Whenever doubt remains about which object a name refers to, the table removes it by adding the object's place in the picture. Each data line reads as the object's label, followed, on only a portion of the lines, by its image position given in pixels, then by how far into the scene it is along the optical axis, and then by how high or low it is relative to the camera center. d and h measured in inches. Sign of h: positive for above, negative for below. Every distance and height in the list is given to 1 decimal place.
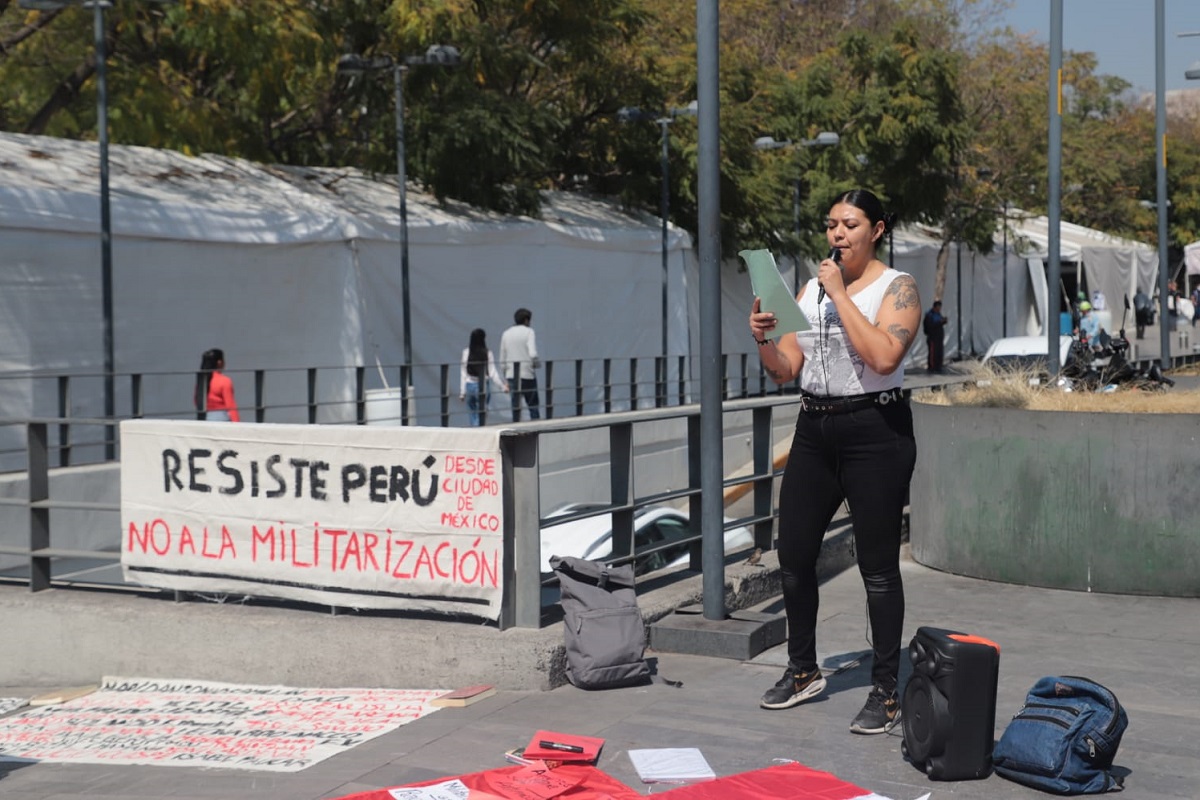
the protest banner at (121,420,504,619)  256.4 -31.6
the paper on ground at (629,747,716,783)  189.0 -56.2
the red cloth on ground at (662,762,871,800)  179.8 -55.9
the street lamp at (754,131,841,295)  1223.5 +169.6
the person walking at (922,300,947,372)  1362.0 +10.2
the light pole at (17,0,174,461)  642.5 +63.7
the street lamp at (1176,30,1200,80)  990.4 +183.7
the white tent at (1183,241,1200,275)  1387.8 +81.3
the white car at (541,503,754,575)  431.8 -59.5
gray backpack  239.0 -47.6
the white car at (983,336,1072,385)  828.1 -4.0
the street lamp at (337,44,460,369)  833.5 +168.3
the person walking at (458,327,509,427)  815.1 -18.1
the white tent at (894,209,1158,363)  1638.9 +84.4
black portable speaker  186.9 -47.6
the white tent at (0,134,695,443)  650.2 +39.5
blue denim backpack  180.7 -50.4
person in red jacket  599.5 -21.0
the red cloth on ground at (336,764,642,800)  181.8 -56.4
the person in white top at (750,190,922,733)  205.3 -11.0
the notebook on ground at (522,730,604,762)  195.8 -55.2
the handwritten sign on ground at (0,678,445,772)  217.9 -62.7
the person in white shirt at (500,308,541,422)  814.5 -5.4
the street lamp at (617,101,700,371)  1072.2 +170.7
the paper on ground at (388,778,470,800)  181.8 -56.4
